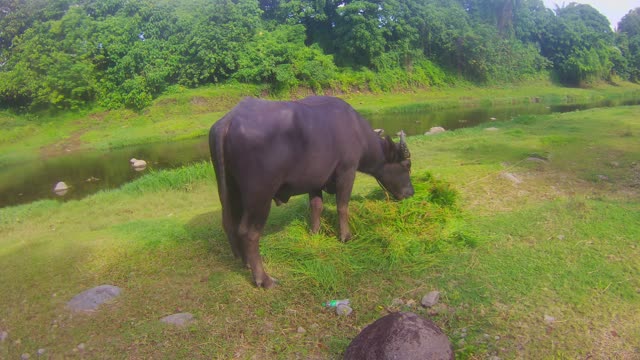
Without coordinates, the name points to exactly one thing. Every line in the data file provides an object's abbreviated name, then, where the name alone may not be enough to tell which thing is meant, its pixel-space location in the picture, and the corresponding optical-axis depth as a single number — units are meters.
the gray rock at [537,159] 8.54
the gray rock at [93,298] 4.16
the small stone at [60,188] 12.57
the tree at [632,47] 49.62
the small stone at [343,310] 3.87
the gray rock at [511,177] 7.11
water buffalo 3.95
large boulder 2.93
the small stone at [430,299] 3.89
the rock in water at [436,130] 16.21
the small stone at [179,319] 3.82
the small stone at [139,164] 15.36
